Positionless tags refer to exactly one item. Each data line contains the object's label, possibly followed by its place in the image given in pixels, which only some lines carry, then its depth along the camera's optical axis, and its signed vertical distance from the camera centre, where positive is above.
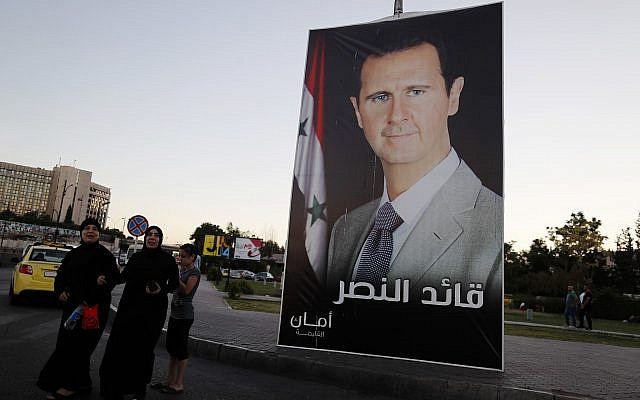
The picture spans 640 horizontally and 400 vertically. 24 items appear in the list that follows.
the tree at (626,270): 49.62 +3.84
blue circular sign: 15.09 +1.39
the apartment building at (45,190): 136.00 +20.87
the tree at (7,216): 101.81 +9.17
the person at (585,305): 17.81 -0.08
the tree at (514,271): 51.47 +3.39
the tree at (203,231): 112.75 +10.33
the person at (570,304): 19.19 -0.08
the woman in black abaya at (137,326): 4.59 -0.57
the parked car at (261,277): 61.24 +0.21
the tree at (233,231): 110.54 +10.40
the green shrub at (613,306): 28.59 -0.02
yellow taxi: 11.47 -0.35
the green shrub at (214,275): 40.81 -0.03
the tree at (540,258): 60.16 +5.36
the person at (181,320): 5.26 -0.54
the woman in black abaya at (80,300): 4.62 -0.36
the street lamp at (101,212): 150.82 +17.45
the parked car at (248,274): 63.77 +0.35
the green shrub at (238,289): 22.04 -0.67
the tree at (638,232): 57.41 +9.09
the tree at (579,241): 53.62 +6.91
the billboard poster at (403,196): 7.55 +1.58
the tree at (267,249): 99.18 +6.43
